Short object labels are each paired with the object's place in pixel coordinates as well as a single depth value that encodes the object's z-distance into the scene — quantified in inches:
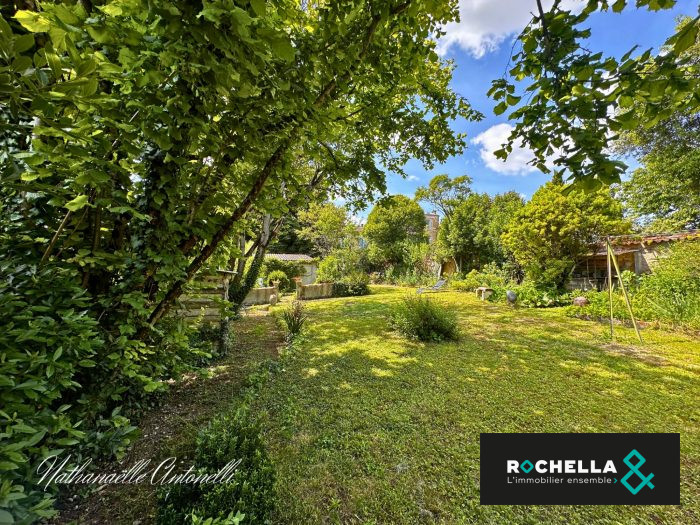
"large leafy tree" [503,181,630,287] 332.5
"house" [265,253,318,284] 658.6
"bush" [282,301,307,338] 219.1
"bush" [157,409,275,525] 55.5
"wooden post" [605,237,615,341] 209.4
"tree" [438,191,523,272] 557.1
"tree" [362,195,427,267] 743.1
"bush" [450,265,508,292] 467.8
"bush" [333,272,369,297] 500.7
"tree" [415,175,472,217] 810.8
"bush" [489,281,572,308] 335.6
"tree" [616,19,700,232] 378.9
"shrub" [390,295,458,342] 211.8
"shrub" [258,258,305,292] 578.7
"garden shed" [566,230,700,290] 267.8
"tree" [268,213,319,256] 864.1
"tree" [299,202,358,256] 641.0
